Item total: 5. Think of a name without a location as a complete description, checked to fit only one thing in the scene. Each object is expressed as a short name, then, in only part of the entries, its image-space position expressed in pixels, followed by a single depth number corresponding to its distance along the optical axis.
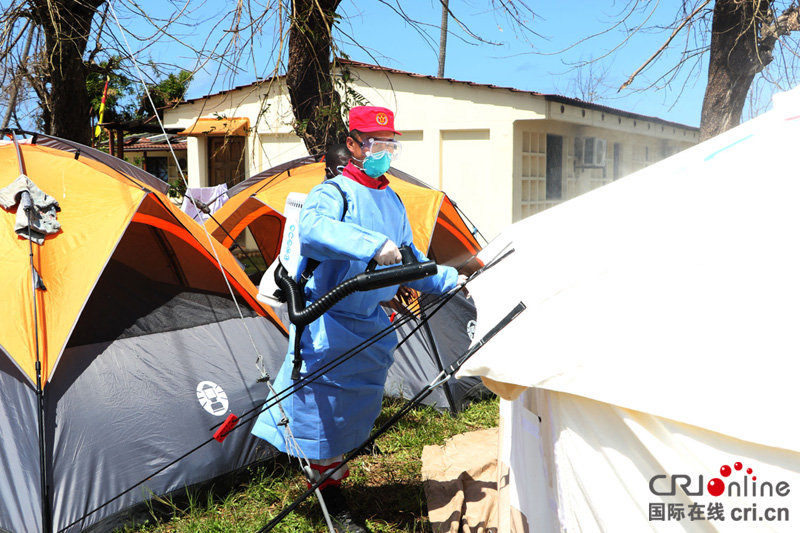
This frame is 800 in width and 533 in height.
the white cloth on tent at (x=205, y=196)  7.62
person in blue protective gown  2.71
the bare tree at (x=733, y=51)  5.87
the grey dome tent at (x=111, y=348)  2.86
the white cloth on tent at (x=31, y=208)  3.12
